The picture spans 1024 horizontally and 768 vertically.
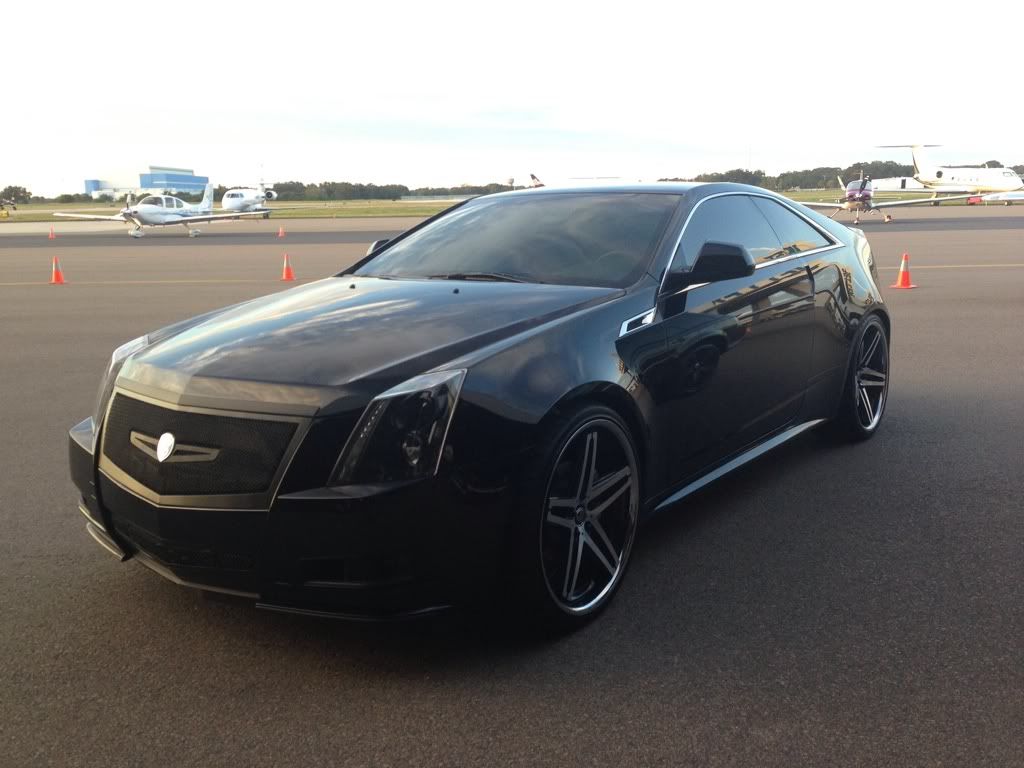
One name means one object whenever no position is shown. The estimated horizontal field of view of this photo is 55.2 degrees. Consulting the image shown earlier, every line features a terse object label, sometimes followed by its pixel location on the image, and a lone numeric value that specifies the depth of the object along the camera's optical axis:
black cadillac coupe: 2.91
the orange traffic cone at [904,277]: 14.73
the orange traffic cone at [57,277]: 18.23
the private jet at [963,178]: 64.56
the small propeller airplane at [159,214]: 43.19
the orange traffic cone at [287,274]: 17.89
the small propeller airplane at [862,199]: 50.00
